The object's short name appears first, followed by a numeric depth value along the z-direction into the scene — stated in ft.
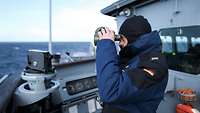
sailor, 4.67
